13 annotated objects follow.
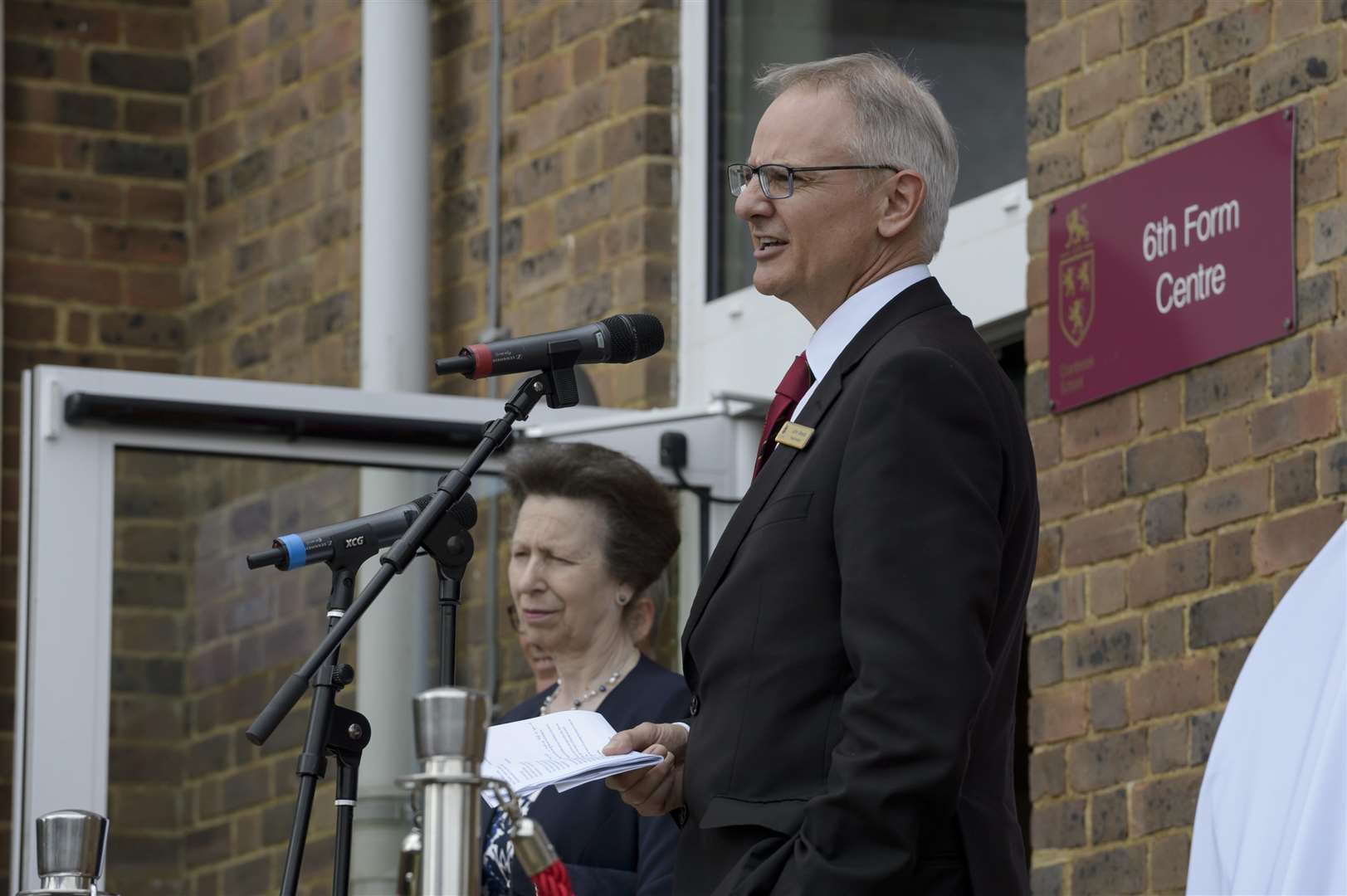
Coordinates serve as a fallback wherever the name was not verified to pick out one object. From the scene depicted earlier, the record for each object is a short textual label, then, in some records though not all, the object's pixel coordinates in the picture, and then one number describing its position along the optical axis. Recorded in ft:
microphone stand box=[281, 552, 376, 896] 20.79
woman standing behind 26.37
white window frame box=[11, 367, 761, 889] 33.06
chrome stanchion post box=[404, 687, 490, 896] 14.19
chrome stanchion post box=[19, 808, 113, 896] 17.35
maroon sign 28.17
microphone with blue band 21.34
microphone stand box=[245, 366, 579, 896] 20.15
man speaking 16.97
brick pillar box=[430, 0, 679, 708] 40.91
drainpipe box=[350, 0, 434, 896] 42.52
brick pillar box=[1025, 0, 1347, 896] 27.55
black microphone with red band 21.24
